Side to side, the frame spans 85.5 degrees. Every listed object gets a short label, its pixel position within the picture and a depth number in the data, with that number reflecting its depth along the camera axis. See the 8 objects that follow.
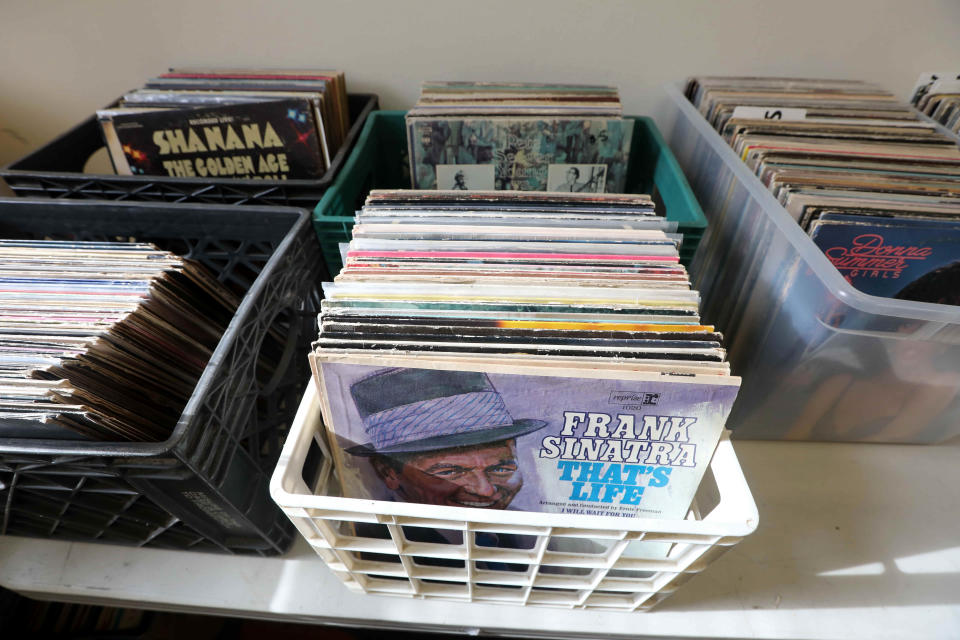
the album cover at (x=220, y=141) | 0.71
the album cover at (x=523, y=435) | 0.45
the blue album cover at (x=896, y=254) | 0.58
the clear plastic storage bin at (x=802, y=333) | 0.53
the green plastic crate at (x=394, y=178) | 0.65
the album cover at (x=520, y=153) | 0.72
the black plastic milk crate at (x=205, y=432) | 0.45
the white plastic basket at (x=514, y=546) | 0.43
